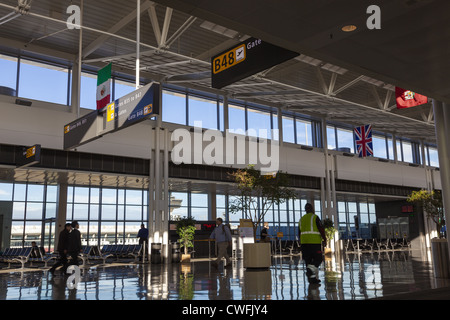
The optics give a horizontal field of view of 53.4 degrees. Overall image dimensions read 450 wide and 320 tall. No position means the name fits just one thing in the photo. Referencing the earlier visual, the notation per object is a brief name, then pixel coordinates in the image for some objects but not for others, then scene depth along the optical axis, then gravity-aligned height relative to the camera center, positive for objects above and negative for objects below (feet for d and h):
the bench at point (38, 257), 53.16 -1.05
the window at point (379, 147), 109.29 +23.07
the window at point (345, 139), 103.19 +23.68
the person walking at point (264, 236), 54.62 +0.95
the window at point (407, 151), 117.29 +23.26
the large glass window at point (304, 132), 93.81 +23.14
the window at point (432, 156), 125.29 +23.55
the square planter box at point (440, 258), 32.60 -1.27
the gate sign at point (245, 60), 25.17 +10.86
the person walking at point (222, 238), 51.48 +0.75
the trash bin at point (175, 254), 63.31 -1.16
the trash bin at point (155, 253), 60.58 -0.95
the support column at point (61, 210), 76.84 +6.48
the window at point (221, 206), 100.53 +8.57
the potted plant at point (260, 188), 42.14 +5.00
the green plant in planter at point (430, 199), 69.16 +6.37
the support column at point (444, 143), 34.53 +7.51
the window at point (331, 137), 100.63 +23.37
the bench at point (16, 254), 51.11 -0.78
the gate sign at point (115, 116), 32.12 +10.41
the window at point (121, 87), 69.34 +24.72
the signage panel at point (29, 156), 48.96 +10.31
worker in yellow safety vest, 30.42 +0.00
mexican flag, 39.86 +14.40
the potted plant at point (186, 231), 64.90 +2.05
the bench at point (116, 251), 57.74 -0.64
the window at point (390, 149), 113.09 +23.10
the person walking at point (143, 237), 63.52 +1.30
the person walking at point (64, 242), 39.83 +0.51
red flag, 48.37 +15.39
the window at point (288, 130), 90.68 +22.86
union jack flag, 80.28 +17.99
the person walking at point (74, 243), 39.09 +0.40
